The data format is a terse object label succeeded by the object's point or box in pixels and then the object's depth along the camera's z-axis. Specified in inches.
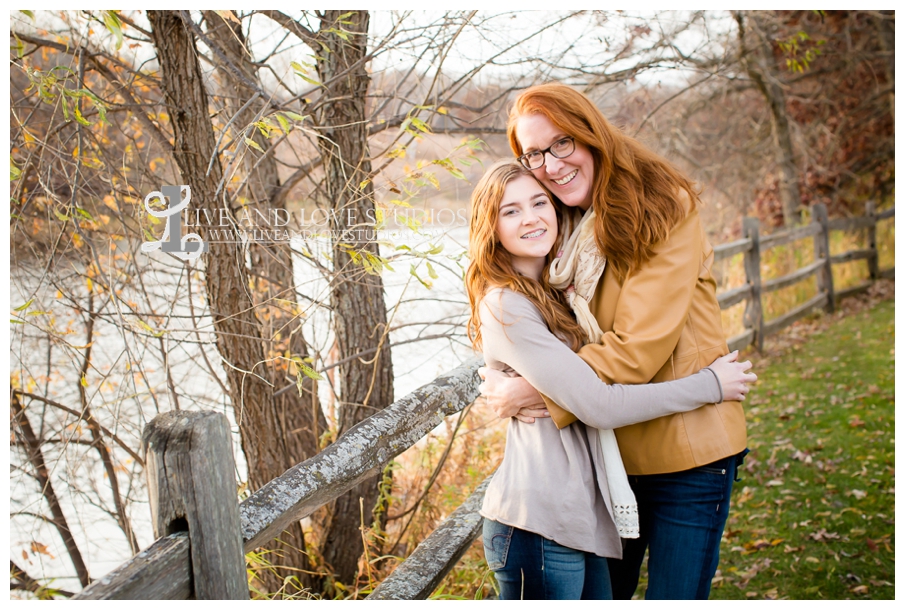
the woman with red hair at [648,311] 72.0
